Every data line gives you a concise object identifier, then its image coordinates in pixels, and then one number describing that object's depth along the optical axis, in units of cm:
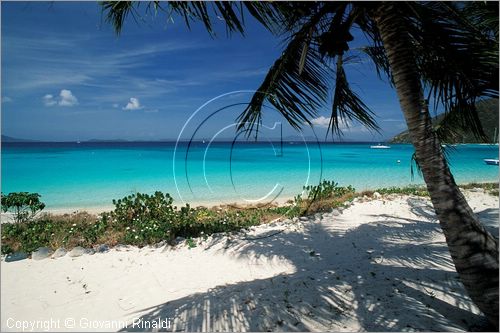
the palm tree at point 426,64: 269
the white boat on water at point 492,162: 3246
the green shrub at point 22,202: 723
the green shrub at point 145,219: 604
